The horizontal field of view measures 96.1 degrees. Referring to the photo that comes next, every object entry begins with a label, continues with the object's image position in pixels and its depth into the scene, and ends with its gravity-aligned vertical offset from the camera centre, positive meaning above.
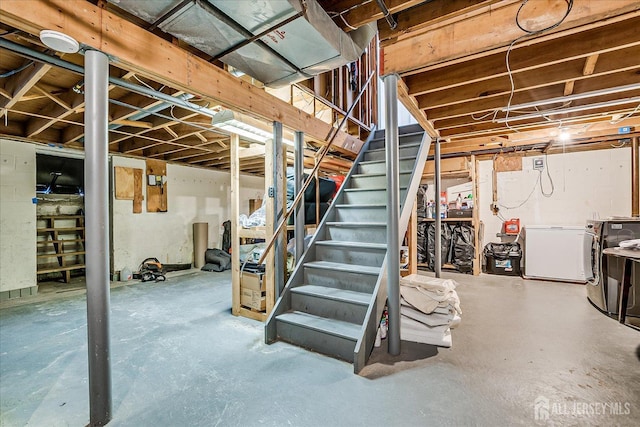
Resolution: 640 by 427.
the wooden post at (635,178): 4.82 +0.54
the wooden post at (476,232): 5.59 -0.40
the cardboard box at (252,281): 3.43 -0.82
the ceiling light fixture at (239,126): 2.95 +0.96
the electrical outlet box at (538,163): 5.65 +0.94
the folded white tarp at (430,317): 2.76 -1.02
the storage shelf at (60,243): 5.39 -0.51
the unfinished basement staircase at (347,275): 2.46 -0.62
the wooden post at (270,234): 3.29 -0.23
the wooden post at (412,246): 4.03 -0.48
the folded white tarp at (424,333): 2.66 -1.15
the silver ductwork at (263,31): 1.84 +1.31
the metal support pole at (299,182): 3.38 +0.37
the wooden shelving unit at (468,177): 5.60 +0.65
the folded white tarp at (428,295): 2.79 -0.82
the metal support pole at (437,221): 4.32 -0.14
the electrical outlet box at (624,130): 4.52 +1.26
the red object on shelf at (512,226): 5.68 -0.30
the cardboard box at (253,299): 3.40 -1.03
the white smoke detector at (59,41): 1.51 +0.95
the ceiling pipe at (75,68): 2.11 +1.24
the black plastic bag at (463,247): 5.67 -0.71
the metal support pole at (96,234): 1.67 -0.11
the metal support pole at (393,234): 2.43 -0.18
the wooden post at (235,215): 3.61 -0.01
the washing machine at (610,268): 3.10 -0.68
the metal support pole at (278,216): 3.24 -0.03
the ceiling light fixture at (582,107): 3.26 +1.22
